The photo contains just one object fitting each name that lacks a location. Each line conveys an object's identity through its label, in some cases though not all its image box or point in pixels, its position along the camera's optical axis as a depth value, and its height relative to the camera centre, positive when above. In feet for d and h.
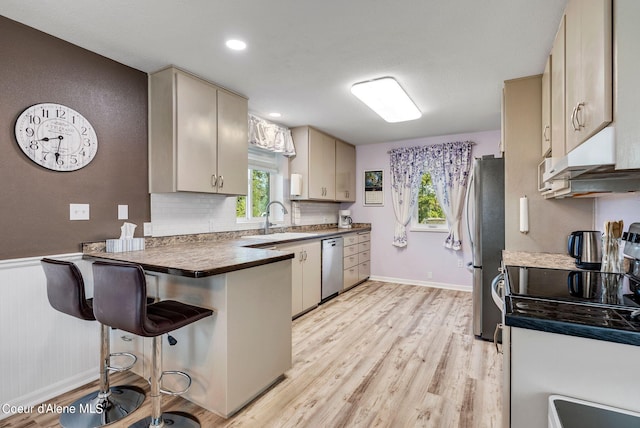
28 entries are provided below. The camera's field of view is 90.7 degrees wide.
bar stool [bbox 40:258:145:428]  5.50 -2.90
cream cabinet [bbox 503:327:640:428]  2.83 -1.51
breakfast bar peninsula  5.78 -2.15
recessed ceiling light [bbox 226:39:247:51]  6.92 +3.79
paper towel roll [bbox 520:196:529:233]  8.30 +0.02
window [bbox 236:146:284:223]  12.54 +1.19
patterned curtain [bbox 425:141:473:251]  14.76 +1.74
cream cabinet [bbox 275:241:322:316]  11.12 -2.29
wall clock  6.39 +1.66
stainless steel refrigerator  9.21 -0.69
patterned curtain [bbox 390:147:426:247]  15.93 +1.61
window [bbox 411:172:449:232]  15.83 +0.14
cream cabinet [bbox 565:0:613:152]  3.24 +1.75
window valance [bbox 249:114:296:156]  11.84 +3.10
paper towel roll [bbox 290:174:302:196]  13.39 +1.23
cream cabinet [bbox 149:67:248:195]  8.19 +2.20
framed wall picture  17.22 +1.45
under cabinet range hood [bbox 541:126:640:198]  3.04 +0.51
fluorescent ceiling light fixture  9.05 +3.66
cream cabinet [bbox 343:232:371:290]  14.82 -2.22
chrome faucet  12.50 -0.21
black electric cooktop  3.75 -1.01
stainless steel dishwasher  12.92 -2.25
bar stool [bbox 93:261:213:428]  4.67 -1.59
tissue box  7.47 -0.74
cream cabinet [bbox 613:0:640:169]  2.96 +1.20
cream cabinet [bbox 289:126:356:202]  13.80 +2.31
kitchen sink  10.78 -0.82
